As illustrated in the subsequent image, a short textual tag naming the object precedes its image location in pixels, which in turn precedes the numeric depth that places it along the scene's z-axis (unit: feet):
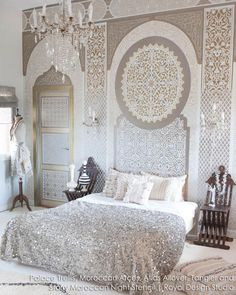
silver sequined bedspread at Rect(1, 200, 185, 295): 10.47
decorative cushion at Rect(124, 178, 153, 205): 15.20
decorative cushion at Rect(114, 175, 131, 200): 15.90
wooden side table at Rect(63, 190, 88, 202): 17.59
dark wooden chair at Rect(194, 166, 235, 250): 14.58
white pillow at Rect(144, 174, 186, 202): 15.67
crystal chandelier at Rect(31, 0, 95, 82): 10.73
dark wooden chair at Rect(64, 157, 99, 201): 17.65
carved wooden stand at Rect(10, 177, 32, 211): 19.97
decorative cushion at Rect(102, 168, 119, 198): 16.61
